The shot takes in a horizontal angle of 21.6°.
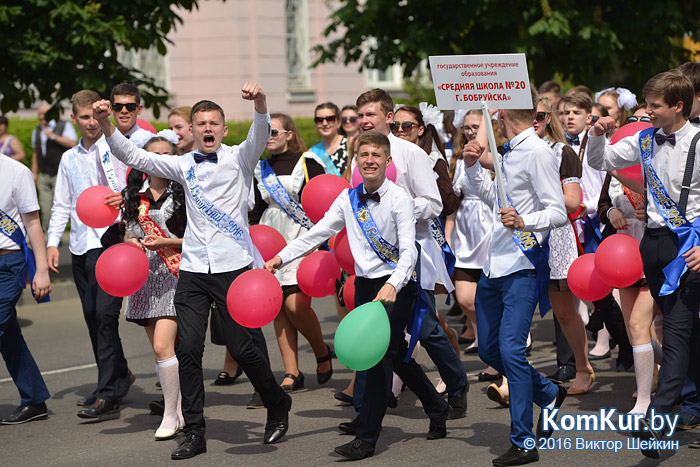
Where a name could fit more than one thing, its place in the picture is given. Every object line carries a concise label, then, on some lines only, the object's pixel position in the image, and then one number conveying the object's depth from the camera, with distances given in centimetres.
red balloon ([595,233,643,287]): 1096
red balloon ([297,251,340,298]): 1199
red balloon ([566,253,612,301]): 1175
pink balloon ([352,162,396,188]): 1195
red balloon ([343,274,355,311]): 1165
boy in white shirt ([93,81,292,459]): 1070
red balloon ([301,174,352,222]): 1258
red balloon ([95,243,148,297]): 1144
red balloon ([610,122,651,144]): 1210
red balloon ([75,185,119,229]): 1217
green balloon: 955
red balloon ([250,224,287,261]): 1272
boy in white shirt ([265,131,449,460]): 1032
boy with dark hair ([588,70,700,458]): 978
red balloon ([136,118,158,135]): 1364
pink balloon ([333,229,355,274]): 1137
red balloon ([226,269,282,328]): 1031
